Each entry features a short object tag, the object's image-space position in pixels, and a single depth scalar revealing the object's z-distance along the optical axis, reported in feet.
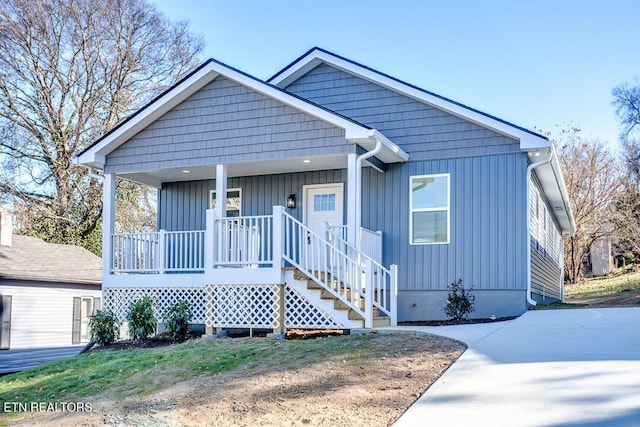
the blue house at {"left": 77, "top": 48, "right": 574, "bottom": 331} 34.83
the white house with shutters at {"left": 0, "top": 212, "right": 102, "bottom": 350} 53.72
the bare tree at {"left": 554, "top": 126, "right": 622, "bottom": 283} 95.91
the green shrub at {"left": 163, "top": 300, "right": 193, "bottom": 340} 34.88
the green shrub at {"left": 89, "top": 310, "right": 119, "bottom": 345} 35.83
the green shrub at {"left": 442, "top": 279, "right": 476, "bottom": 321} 35.63
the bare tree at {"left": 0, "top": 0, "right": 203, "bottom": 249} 80.18
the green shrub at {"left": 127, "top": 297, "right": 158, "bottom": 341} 35.24
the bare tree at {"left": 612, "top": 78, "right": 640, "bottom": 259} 89.91
